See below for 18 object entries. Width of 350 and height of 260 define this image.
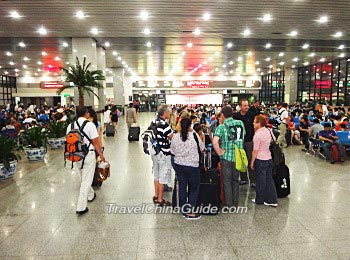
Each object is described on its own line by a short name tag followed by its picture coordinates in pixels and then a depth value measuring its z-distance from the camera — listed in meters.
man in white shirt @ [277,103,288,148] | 10.76
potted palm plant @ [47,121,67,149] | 10.81
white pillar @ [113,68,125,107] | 29.62
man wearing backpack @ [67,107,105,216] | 4.55
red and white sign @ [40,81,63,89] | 36.16
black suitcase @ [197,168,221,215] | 4.56
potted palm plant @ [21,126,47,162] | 8.55
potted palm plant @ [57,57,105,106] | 13.07
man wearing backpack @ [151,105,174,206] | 4.59
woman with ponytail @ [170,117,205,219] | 4.22
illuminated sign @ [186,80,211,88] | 38.29
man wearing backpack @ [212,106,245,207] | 4.54
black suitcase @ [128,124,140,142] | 12.66
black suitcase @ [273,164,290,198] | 5.28
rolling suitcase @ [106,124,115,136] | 14.52
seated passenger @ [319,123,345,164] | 8.29
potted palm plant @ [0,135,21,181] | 6.45
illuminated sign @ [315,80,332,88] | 26.12
